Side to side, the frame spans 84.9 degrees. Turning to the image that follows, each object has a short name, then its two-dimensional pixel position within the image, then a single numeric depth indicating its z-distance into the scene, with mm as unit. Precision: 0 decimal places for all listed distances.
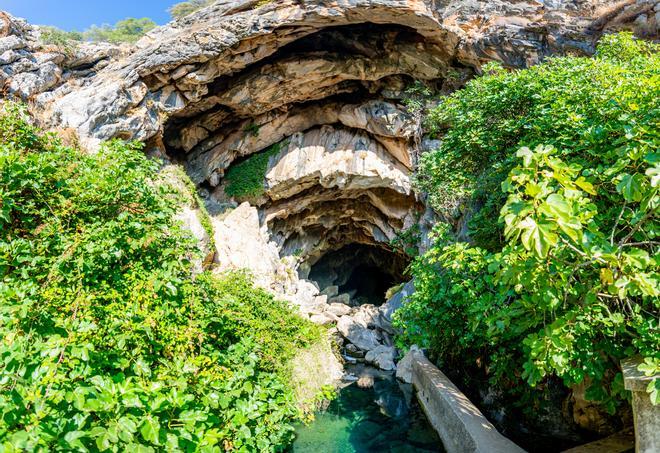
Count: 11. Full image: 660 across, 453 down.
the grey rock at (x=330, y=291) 21211
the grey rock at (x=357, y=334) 12938
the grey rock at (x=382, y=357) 11438
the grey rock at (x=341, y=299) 20342
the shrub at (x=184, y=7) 30922
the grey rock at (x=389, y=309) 13895
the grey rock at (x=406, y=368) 9959
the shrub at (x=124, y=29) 32031
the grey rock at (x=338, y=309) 15770
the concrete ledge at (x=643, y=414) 2621
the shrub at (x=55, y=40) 13211
